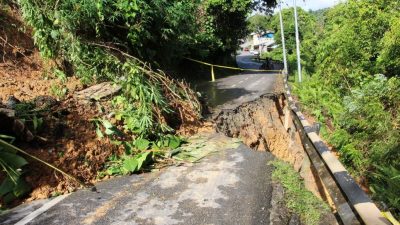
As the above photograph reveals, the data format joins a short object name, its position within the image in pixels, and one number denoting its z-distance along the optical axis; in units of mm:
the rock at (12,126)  5410
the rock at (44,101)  6391
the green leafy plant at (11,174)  4766
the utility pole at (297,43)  23791
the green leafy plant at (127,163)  5880
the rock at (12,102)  6036
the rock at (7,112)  5388
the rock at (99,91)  7398
